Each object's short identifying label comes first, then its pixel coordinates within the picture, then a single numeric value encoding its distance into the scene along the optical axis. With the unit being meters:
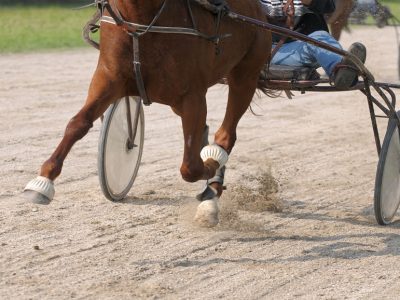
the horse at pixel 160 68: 9.66
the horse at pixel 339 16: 15.21
